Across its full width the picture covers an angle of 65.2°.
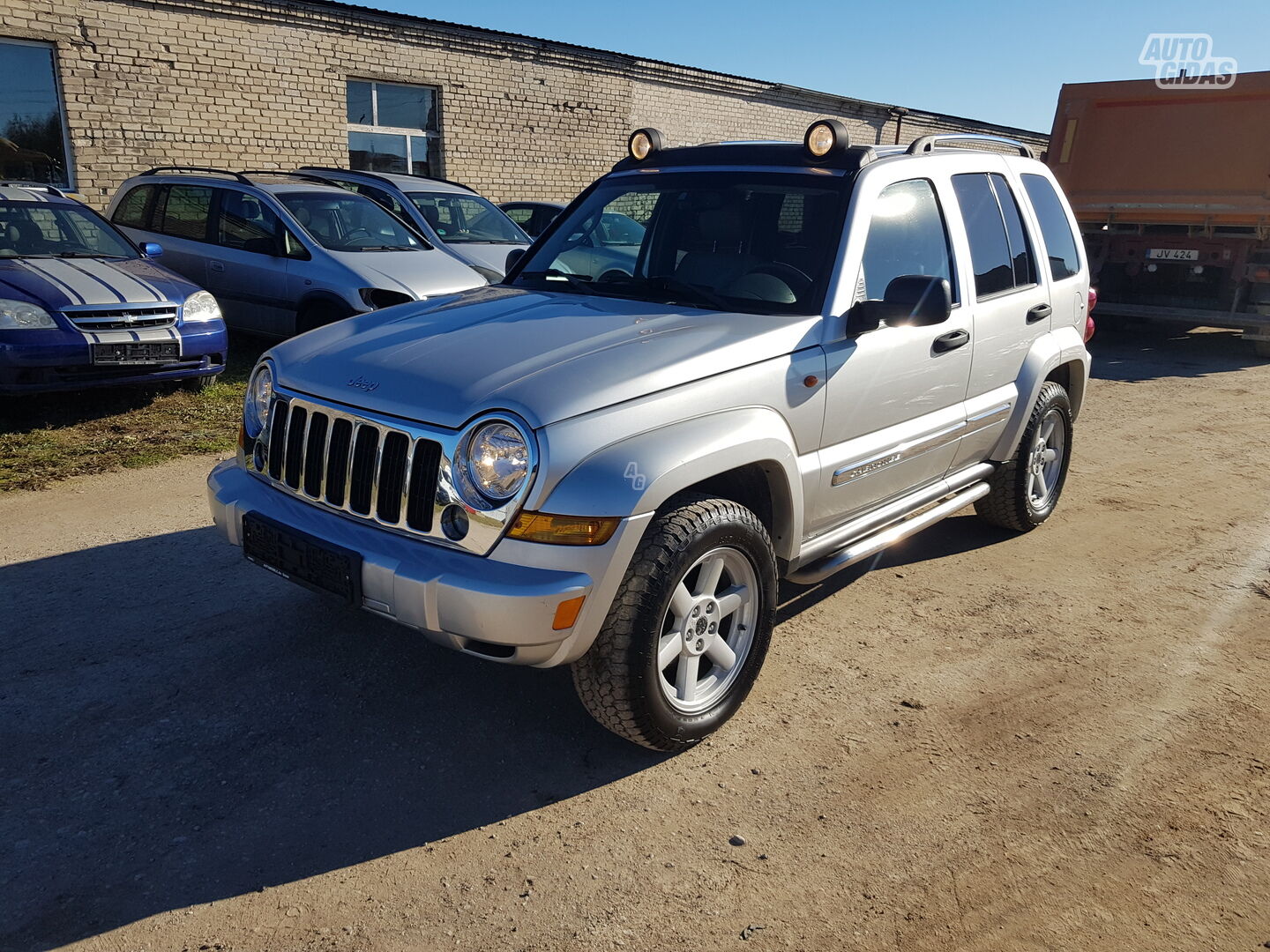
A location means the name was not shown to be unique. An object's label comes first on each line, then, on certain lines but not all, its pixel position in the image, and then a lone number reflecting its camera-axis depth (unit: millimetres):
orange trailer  11172
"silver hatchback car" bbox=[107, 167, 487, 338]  8562
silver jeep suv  2846
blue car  6684
